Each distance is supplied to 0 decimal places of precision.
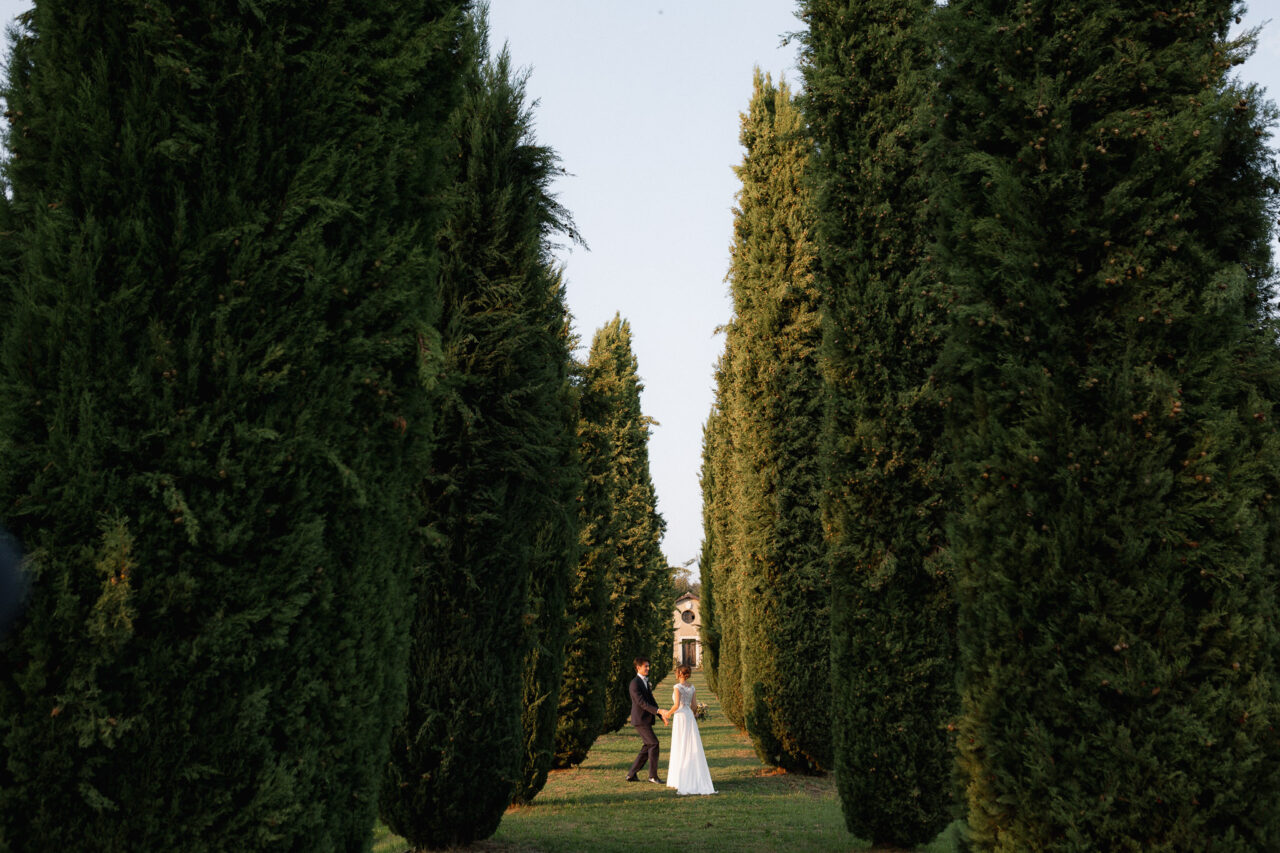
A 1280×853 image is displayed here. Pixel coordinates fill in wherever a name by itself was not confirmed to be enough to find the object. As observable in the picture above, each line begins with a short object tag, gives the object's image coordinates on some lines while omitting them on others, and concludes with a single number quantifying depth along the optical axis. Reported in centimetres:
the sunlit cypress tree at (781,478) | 1322
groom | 1393
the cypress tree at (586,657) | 1460
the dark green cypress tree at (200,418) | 321
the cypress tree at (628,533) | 2000
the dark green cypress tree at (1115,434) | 374
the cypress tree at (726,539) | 1733
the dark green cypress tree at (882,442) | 775
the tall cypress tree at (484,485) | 753
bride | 1312
